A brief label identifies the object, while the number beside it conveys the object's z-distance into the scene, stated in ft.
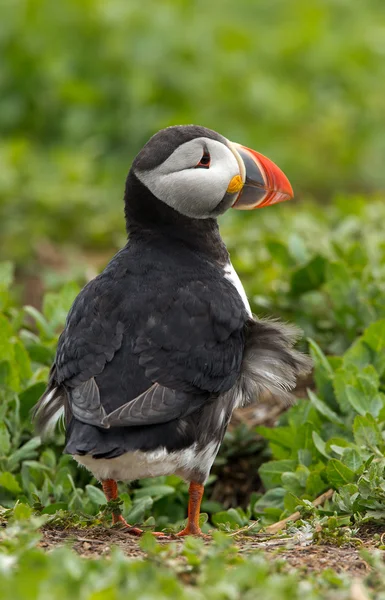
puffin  25.12
